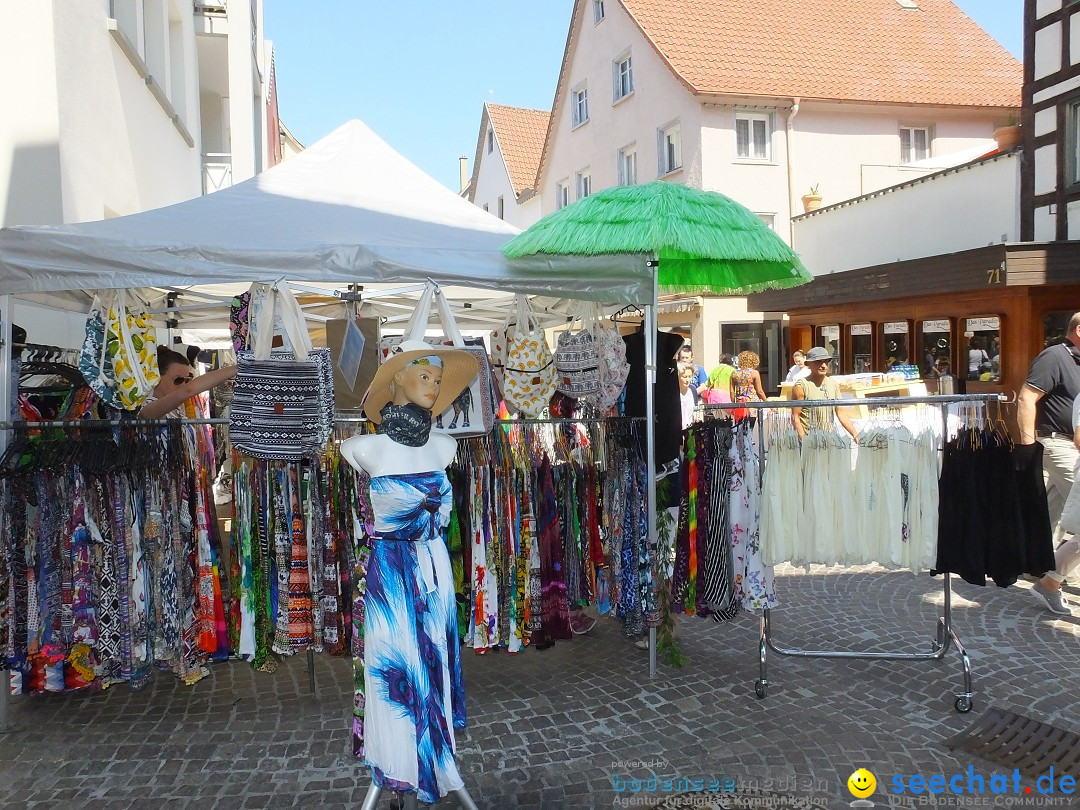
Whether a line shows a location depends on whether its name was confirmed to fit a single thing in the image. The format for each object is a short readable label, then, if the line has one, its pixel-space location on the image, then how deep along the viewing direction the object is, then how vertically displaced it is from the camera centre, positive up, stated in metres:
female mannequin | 2.83 -0.82
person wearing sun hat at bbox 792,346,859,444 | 7.35 -0.14
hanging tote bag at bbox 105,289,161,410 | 3.79 +0.17
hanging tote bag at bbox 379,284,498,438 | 3.83 -0.10
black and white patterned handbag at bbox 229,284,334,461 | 3.62 -0.12
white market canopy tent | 3.66 +0.65
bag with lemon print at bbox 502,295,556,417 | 4.40 +0.02
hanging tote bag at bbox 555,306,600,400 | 4.50 +0.06
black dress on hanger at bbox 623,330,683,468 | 4.31 -0.11
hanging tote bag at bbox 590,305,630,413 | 4.47 +0.05
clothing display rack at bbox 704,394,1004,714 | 3.93 -1.44
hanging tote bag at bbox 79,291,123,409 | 3.73 +0.13
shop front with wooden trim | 10.60 +0.92
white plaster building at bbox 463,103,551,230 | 29.25 +8.76
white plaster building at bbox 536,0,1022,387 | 17.20 +6.06
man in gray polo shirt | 5.04 -0.32
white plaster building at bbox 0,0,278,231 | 5.51 +2.52
